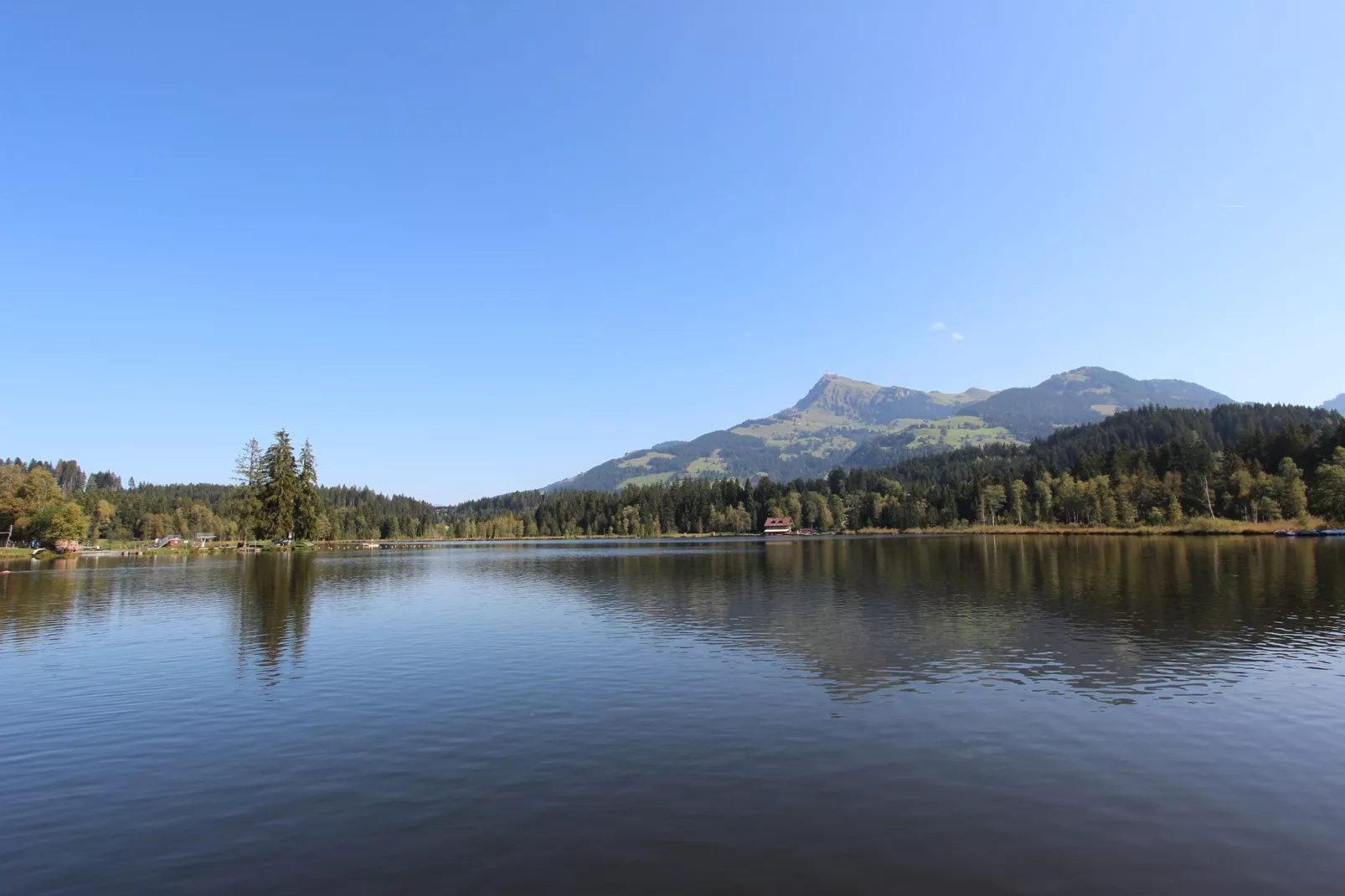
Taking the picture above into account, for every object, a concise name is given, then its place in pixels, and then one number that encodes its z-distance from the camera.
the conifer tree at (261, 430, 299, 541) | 158.50
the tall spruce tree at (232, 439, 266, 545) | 162.00
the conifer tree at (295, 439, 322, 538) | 166.00
